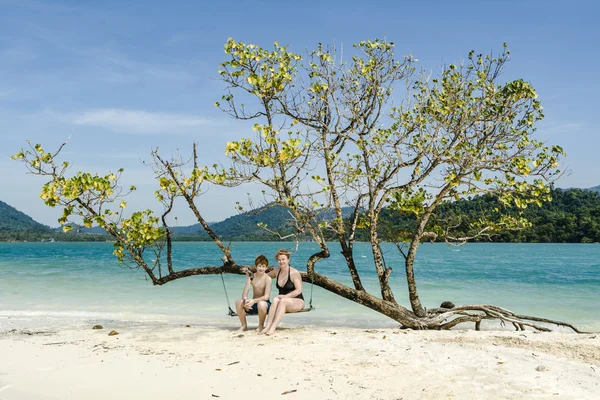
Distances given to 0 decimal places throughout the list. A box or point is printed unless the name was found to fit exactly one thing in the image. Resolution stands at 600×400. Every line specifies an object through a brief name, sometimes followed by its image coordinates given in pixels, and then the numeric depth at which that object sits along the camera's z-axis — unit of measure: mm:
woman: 7242
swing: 7285
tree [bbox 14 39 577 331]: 7883
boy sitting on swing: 7324
